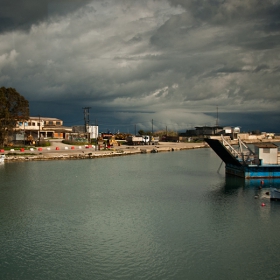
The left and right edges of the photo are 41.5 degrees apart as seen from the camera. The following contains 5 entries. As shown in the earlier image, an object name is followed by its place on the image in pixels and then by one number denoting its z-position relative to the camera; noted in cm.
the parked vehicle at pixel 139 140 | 10312
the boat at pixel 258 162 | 3988
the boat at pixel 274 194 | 2885
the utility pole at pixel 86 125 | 10221
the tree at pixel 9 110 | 6906
